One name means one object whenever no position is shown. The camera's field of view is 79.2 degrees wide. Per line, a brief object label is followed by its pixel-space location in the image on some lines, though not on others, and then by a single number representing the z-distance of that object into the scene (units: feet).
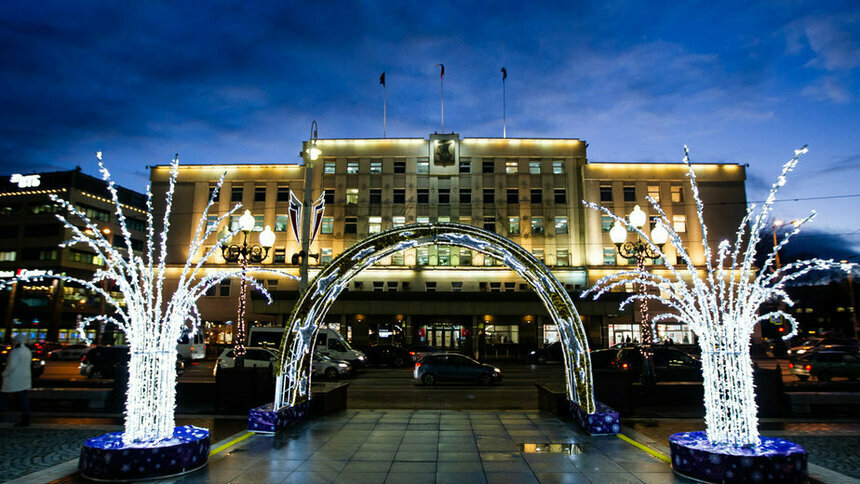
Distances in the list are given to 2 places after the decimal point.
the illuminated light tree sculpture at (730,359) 25.64
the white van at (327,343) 96.89
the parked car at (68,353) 127.65
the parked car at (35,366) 69.31
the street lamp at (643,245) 49.73
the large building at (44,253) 211.20
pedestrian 37.93
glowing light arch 38.22
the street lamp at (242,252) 61.05
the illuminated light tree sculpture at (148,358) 26.18
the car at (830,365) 76.33
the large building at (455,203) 148.25
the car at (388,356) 112.27
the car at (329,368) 85.97
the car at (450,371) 76.64
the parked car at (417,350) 111.75
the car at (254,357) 79.46
